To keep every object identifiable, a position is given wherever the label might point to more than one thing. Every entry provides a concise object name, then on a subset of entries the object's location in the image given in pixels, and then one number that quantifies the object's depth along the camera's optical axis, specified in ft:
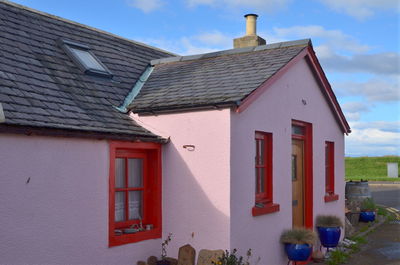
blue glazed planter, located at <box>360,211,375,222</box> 50.14
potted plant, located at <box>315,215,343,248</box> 33.86
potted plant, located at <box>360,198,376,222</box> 50.17
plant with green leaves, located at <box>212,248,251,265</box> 23.21
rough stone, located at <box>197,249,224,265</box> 23.72
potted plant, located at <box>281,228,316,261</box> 28.73
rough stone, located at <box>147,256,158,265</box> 25.26
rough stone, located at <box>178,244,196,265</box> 24.57
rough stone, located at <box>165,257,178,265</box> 25.46
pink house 20.33
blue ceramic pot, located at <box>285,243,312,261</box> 28.71
